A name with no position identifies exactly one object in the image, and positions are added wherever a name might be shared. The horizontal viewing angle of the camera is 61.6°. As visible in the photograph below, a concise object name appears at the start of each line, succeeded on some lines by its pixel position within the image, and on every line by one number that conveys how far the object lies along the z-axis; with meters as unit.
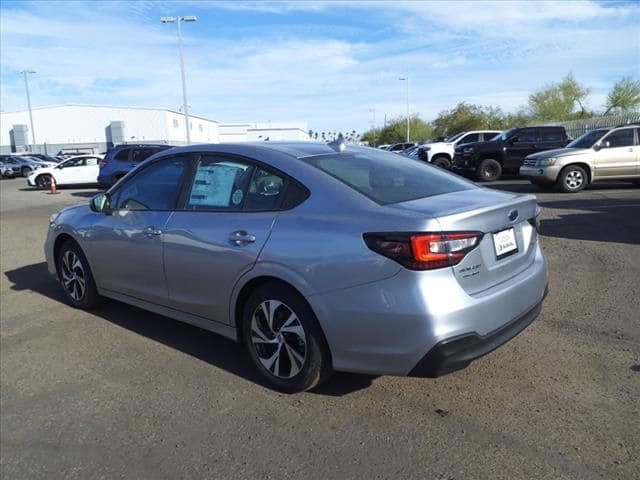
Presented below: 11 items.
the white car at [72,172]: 23.72
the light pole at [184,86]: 34.78
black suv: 17.33
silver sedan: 2.89
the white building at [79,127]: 76.94
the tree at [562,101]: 50.81
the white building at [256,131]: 104.75
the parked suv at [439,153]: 20.91
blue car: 18.95
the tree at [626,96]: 46.66
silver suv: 13.01
